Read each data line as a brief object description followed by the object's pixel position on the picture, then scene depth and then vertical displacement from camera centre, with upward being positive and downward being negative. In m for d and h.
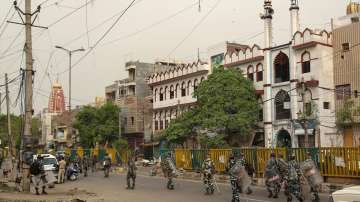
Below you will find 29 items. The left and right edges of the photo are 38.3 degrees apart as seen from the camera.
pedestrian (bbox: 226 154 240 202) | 16.64 -1.34
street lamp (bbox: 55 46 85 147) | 45.22 +9.13
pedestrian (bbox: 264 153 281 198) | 18.61 -1.16
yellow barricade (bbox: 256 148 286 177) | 25.47 -0.65
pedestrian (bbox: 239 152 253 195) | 25.06 -1.16
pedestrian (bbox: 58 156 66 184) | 29.33 -1.42
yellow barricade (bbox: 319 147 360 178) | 20.52 -0.70
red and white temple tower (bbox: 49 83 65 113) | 103.74 +9.39
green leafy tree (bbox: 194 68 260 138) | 41.25 +3.38
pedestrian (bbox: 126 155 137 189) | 23.44 -1.05
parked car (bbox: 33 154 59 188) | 25.50 -1.02
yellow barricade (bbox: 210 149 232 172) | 28.95 -0.68
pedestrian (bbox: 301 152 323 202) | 16.16 -0.91
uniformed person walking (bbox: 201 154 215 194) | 20.20 -1.13
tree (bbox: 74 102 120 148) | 60.34 +2.59
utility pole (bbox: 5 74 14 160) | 41.03 +3.31
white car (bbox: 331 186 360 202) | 7.81 -0.77
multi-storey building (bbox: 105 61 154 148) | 61.41 +5.11
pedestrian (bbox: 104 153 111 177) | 34.34 -1.23
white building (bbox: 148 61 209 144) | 50.82 +5.90
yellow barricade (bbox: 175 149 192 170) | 33.06 -0.84
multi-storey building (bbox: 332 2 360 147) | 36.22 +5.31
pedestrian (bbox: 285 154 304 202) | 15.71 -1.16
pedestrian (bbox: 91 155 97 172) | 41.58 -1.39
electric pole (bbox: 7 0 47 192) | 21.73 +1.45
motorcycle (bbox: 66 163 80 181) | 32.09 -1.68
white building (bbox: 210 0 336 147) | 38.31 +4.97
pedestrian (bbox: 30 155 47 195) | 21.52 -1.17
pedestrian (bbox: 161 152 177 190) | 22.83 -1.04
